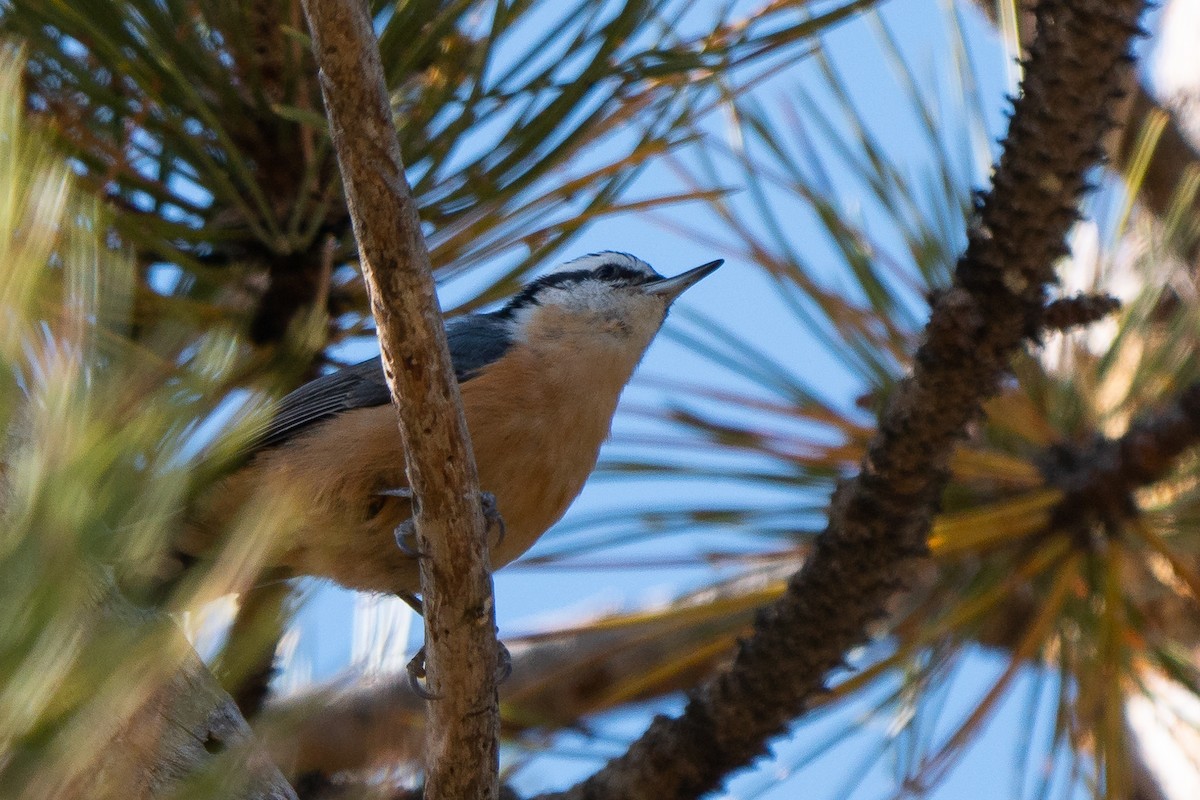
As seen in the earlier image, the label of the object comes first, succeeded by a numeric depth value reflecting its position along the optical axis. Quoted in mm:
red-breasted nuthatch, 3492
